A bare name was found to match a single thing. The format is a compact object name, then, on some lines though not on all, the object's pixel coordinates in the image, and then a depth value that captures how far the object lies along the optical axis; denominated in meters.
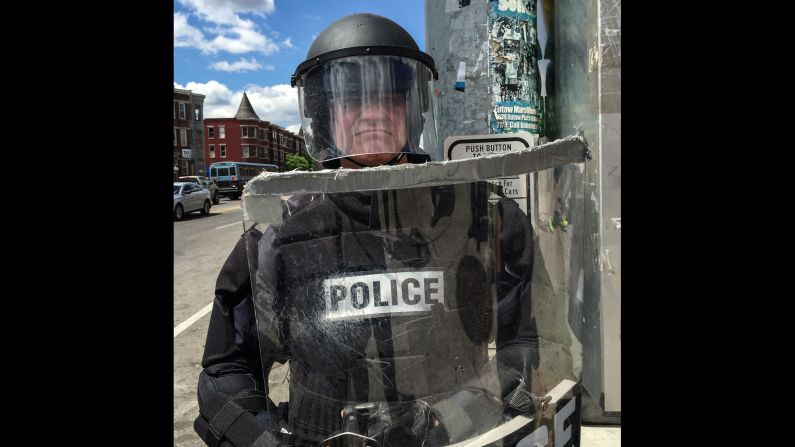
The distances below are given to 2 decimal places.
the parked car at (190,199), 20.05
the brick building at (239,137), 70.50
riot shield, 1.08
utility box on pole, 2.16
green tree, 62.51
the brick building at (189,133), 60.06
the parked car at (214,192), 30.85
